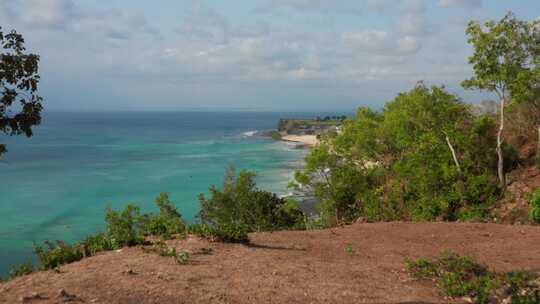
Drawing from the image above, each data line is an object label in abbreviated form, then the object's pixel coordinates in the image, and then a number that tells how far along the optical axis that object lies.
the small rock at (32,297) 7.52
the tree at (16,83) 6.49
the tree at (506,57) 20.00
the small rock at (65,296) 7.51
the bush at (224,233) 12.09
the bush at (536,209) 17.86
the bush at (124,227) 11.63
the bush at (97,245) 11.34
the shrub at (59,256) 10.30
